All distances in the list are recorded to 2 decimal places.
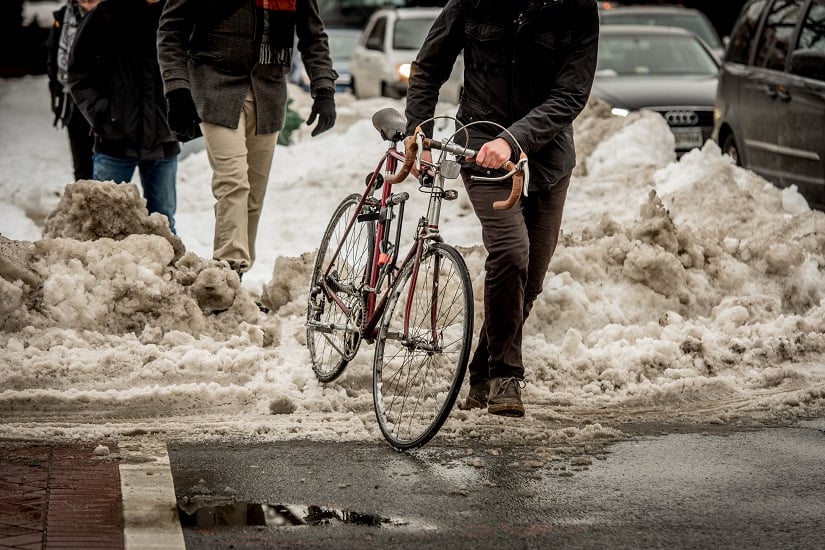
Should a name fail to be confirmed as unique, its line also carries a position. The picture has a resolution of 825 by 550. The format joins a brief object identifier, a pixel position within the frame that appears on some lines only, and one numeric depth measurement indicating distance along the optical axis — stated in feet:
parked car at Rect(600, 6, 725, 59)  139.54
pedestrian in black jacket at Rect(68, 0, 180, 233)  56.18
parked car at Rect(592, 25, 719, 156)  93.40
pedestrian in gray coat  47.93
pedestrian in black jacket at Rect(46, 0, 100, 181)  61.82
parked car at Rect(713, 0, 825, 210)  70.18
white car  140.97
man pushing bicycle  38.14
